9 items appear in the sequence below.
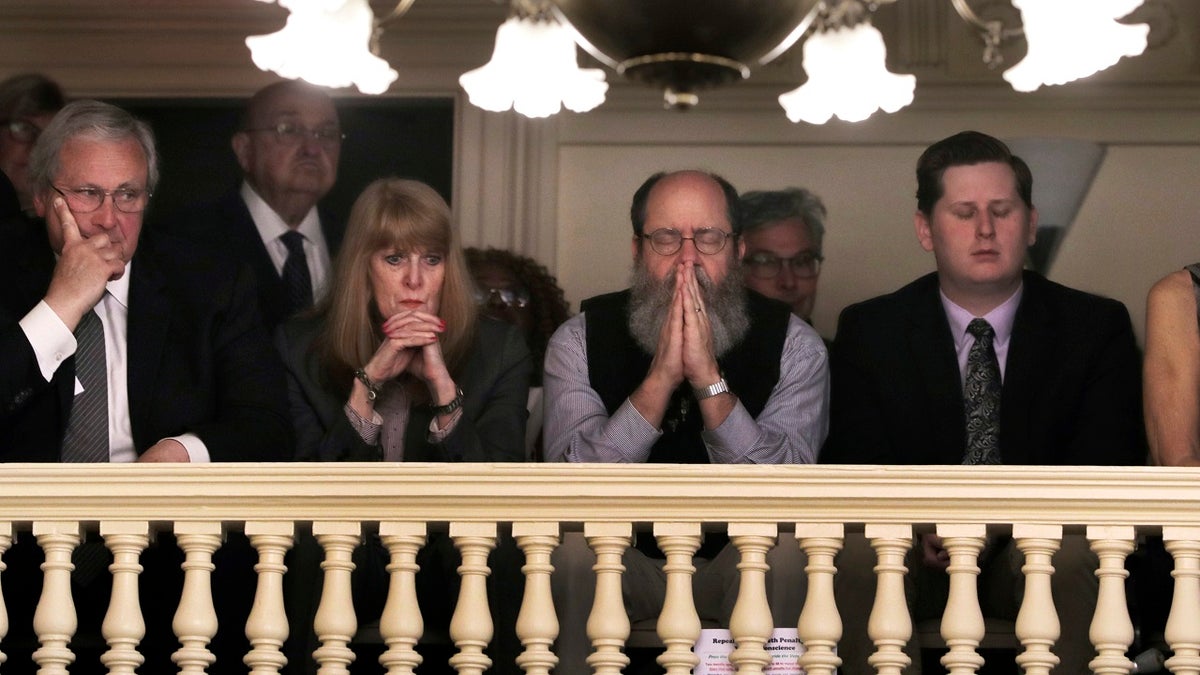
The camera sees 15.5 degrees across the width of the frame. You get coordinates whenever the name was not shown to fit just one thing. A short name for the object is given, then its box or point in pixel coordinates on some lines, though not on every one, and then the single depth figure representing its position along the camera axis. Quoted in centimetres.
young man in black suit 1057
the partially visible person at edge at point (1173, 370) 974
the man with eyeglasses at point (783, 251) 1252
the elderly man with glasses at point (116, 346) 976
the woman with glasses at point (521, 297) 1248
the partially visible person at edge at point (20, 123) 1242
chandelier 682
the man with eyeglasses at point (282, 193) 1302
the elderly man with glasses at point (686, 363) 1028
